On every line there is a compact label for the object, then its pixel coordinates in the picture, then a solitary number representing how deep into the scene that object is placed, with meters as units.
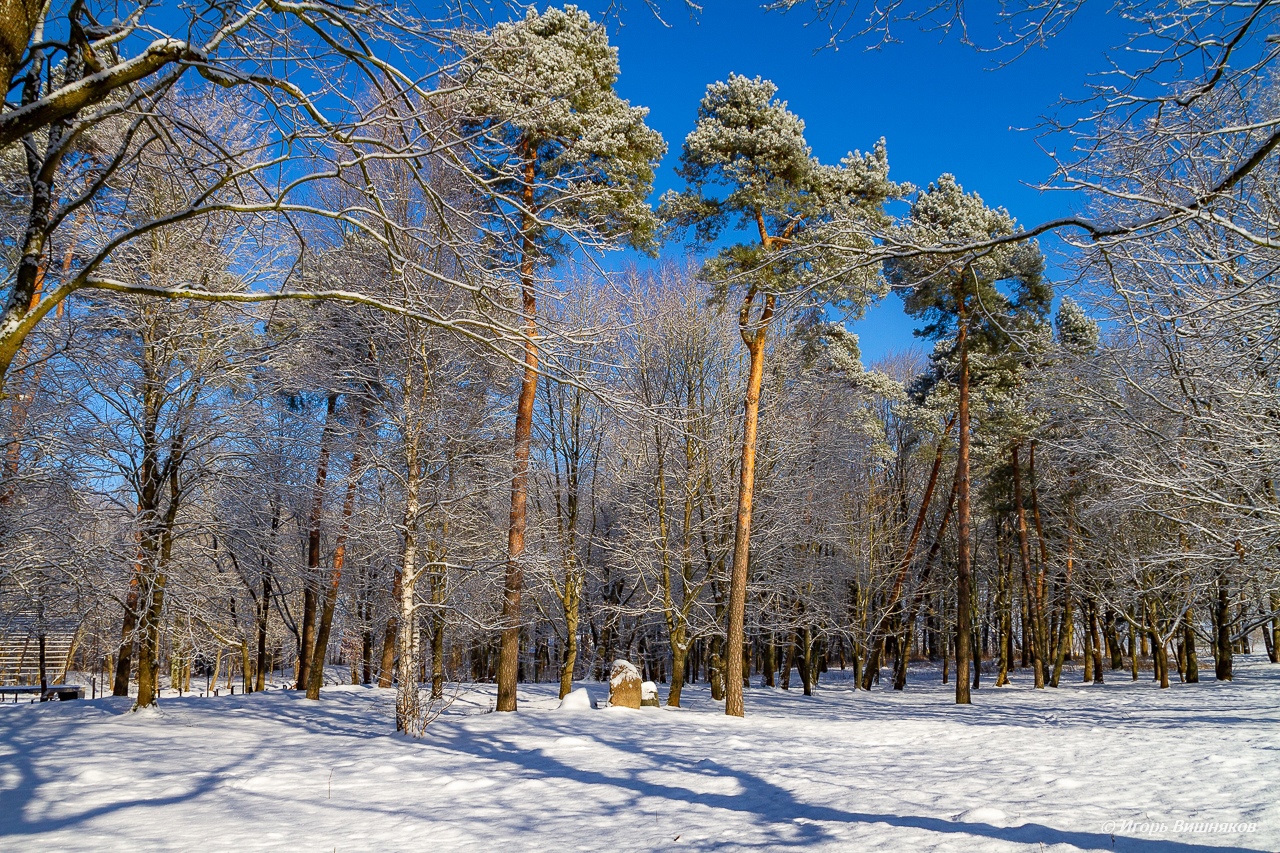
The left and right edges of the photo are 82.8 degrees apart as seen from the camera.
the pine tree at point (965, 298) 15.71
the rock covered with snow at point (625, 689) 12.74
